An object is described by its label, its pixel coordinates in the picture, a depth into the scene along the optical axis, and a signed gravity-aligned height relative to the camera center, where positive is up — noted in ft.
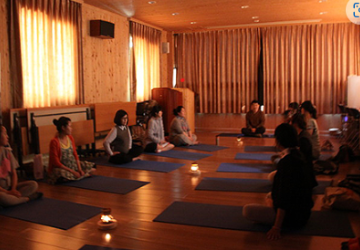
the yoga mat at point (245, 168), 15.98 -3.25
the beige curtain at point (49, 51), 17.56 +2.41
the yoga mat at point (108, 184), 13.35 -3.28
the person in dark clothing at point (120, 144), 17.85 -2.30
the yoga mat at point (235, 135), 24.54 -2.65
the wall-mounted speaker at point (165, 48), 30.12 +3.93
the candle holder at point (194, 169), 15.51 -3.08
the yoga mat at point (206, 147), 22.04 -3.17
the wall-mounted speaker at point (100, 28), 22.03 +4.12
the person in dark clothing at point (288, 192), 8.44 -2.26
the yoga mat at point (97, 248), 8.45 -3.43
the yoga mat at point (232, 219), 9.19 -3.37
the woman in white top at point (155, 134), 21.04 -2.21
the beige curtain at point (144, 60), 26.72 +2.78
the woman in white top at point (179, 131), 23.13 -2.20
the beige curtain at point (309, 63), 28.63 +2.40
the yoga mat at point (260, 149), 21.25 -3.16
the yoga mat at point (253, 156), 18.76 -3.20
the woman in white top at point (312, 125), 16.55 -1.41
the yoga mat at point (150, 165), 16.65 -3.22
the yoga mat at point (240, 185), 12.96 -3.29
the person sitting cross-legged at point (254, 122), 25.84 -1.94
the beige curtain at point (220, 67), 30.99 +2.41
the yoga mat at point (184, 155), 19.39 -3.19
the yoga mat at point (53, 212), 10.18 -3.35
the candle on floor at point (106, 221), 9.59 -3.27
